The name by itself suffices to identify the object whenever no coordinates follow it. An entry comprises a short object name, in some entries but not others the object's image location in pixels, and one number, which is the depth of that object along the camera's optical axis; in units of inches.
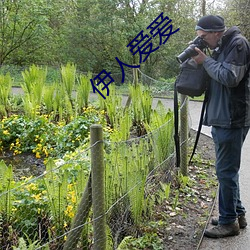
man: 112.6
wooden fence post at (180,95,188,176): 177.2
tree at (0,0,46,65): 611.5
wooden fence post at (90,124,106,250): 93.1
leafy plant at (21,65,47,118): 250.4
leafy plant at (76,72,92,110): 279.9
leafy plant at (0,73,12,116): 265.1
